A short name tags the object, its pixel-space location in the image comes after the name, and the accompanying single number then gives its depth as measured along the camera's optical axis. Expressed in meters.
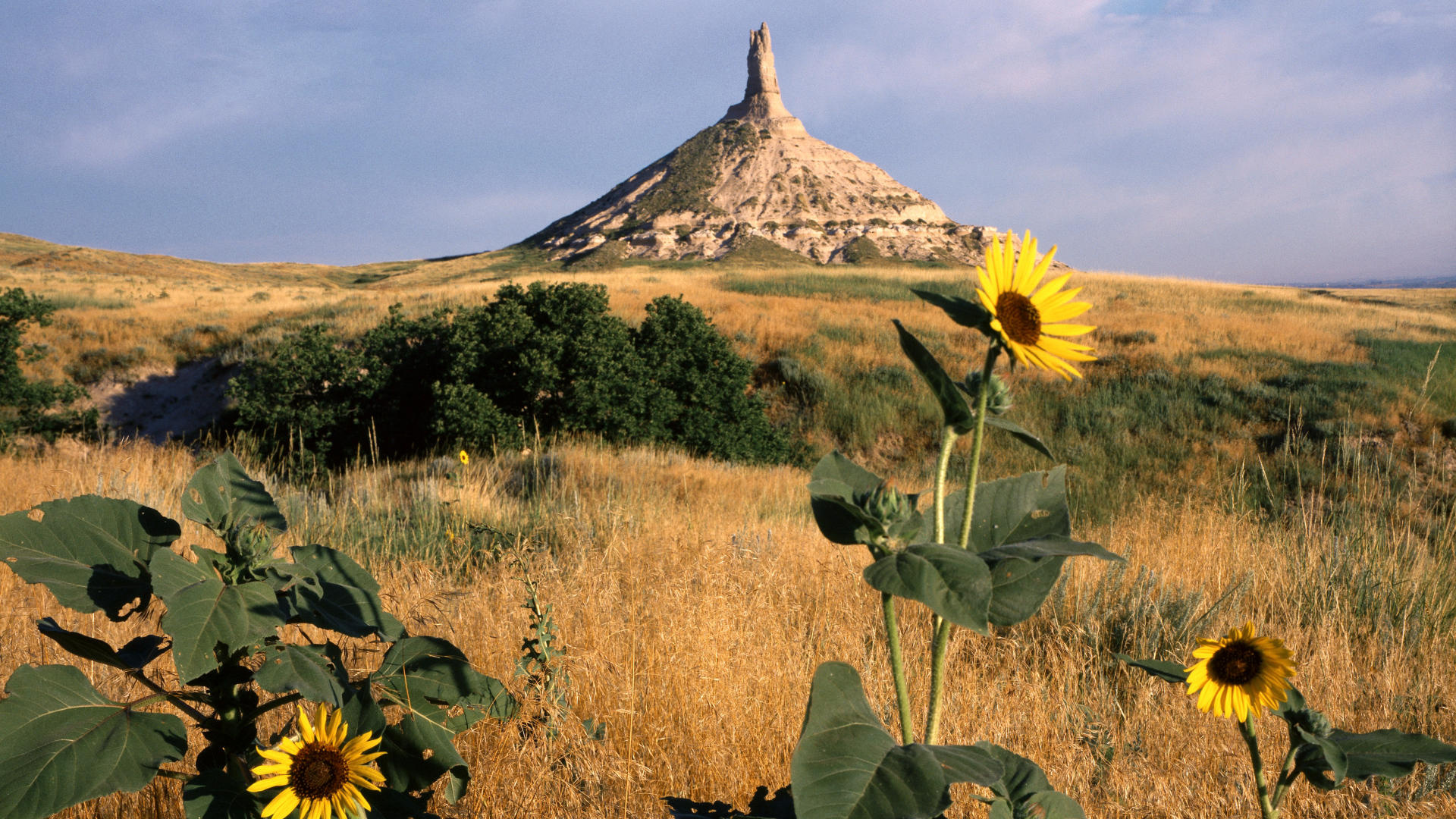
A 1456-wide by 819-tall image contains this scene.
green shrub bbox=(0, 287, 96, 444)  11.85
